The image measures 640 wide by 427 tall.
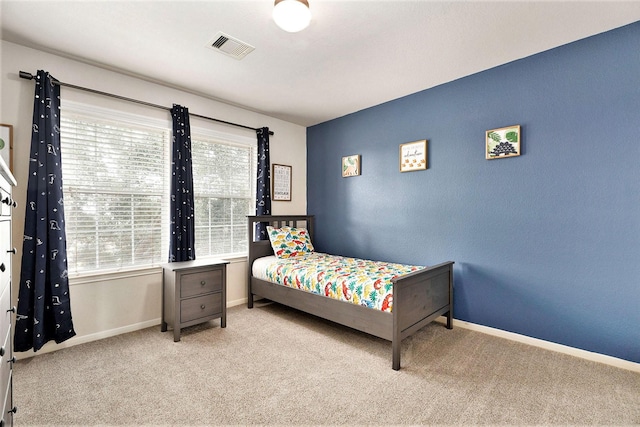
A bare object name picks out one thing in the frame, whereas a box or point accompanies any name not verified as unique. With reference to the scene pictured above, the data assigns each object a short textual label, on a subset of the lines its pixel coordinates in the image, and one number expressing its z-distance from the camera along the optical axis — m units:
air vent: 2.31
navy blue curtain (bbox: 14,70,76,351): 2.34
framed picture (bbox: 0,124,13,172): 2.28
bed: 2.30
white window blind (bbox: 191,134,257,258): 3.51
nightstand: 2.76
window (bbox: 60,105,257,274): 2.68
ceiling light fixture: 1.78
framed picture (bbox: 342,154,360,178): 3.96
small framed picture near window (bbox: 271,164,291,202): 4.22
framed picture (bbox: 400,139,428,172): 3.30
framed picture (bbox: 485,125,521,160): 2.67
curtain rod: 2.39
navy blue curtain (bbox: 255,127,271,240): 3.95
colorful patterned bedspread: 2.45
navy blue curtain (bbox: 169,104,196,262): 3.15
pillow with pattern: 3.77
